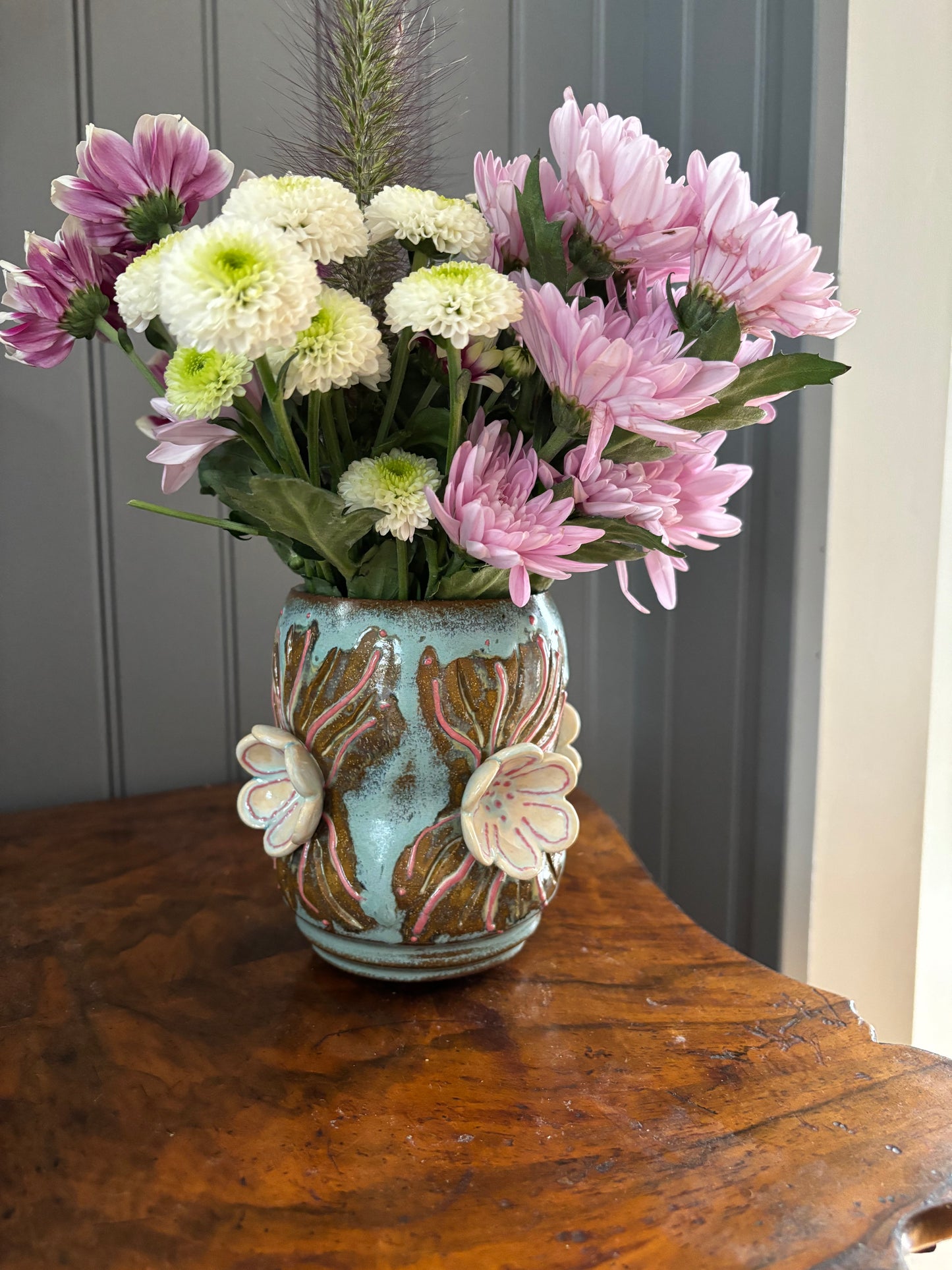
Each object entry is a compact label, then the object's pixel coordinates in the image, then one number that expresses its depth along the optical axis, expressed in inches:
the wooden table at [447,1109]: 15.1
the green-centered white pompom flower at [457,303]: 17.0
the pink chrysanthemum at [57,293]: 19.7
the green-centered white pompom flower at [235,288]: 15.4
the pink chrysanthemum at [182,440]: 19.3
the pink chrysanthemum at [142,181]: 19.5
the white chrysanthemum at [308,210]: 17.3
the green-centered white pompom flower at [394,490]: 18.9
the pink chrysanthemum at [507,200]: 19.2
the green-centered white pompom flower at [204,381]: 17.2
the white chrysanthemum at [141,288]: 17.4
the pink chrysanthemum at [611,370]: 17.0
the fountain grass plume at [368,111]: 20.7
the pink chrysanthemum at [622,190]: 17.3
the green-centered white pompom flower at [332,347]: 17.4
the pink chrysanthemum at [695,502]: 21.6
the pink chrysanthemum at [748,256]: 17.4
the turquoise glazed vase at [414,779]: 21.1
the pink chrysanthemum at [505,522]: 17.9
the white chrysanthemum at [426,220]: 18.8
